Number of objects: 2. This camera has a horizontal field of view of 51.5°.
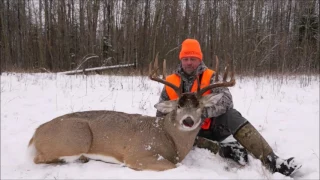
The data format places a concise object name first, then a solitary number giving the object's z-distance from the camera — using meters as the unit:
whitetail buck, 3.63
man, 3.69
